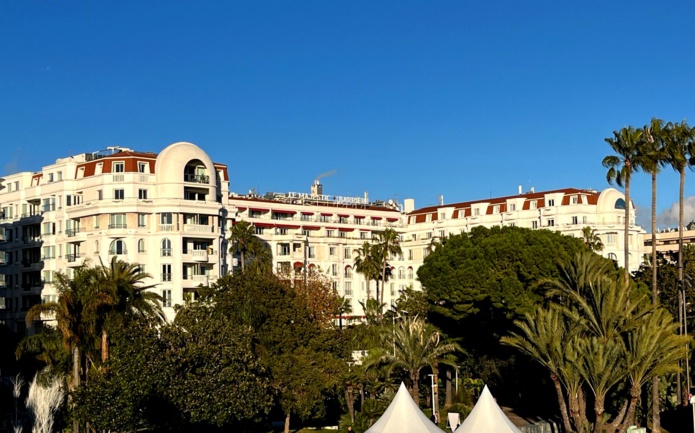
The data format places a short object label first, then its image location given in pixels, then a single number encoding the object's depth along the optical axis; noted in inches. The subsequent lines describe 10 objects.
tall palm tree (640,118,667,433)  2378.2
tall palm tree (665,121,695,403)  2367.1
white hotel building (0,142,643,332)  3029.0
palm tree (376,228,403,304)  3673.7
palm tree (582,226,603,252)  3540.4
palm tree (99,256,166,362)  1815.9
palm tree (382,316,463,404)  2279.8
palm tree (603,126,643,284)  2388.0
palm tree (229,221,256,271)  3265.3
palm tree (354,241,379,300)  3698.3
